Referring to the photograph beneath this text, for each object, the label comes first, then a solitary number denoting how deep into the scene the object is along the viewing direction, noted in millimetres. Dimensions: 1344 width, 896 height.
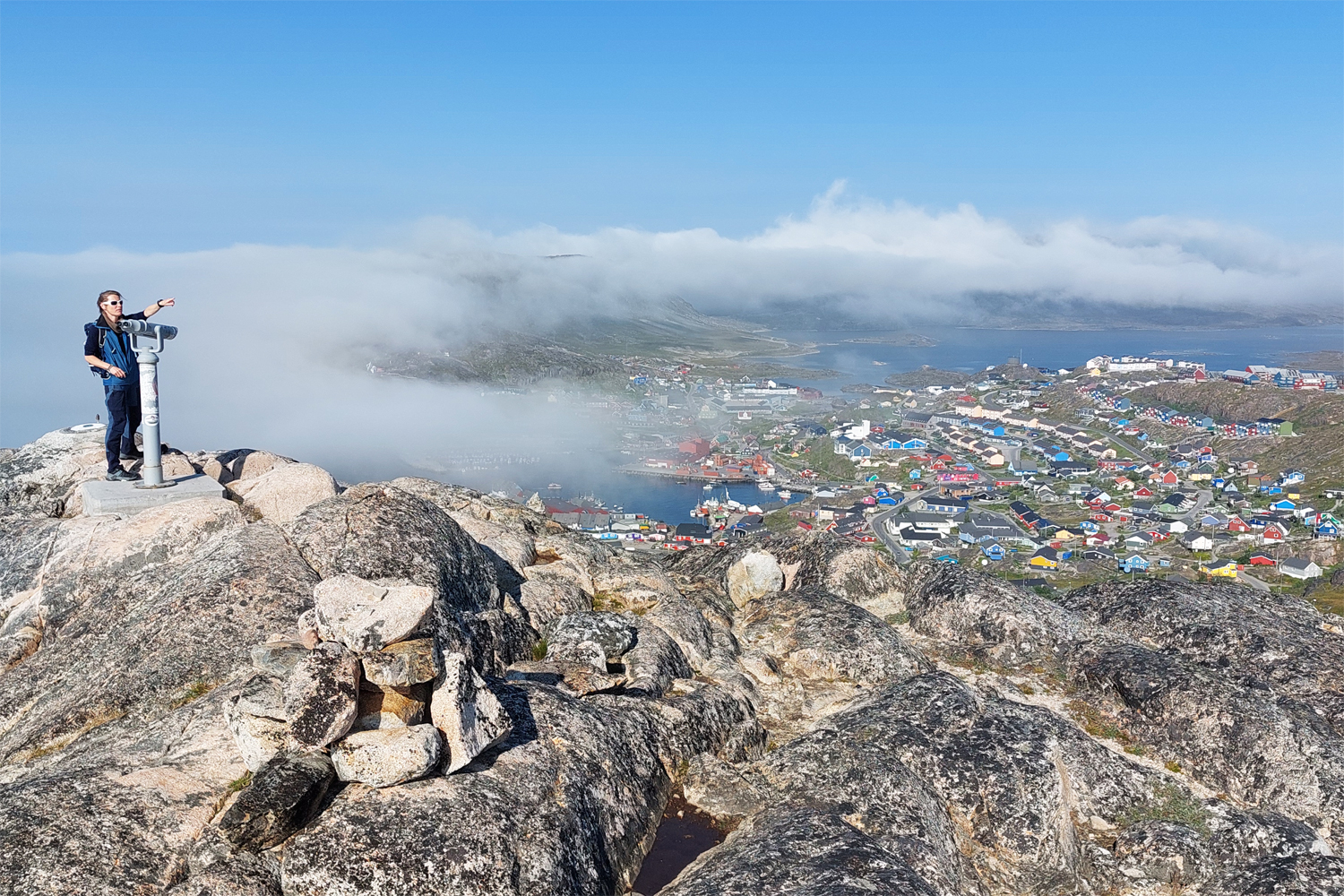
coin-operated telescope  16078
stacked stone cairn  8734
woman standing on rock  16500
